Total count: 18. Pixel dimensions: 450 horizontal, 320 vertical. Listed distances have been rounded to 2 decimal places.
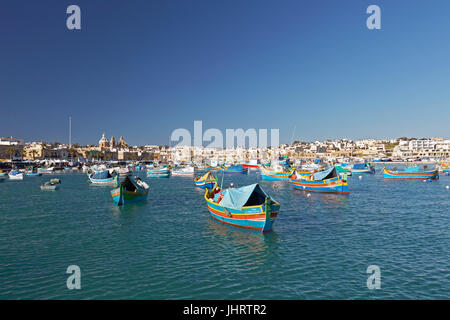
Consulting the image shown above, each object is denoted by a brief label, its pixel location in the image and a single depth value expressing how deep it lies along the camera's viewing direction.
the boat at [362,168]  91.38
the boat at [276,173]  72.44
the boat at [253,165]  148.62
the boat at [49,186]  54.56
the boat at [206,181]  56.44
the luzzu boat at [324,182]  44.62
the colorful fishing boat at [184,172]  94.79
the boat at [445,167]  84.12
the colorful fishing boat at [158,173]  90.56
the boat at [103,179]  64.50
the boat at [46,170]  107.15
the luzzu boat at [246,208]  21.80
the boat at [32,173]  93.02
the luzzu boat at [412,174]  66.47
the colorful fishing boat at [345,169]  88.00
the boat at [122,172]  91.61
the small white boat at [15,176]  82.19
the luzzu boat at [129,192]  34.94
